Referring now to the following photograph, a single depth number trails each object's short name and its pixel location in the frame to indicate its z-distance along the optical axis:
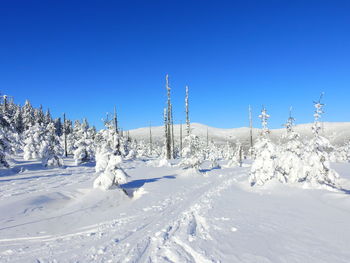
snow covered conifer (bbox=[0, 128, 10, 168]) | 20.40
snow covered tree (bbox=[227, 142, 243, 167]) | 38.10
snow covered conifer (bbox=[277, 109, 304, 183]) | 17.62
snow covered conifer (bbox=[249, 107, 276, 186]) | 17.38
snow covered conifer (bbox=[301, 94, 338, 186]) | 16.94
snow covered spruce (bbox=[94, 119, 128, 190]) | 13.23
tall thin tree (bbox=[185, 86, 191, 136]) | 25.40
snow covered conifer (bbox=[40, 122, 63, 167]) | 28.41
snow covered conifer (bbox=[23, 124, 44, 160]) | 36.33
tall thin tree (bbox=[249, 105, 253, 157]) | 44.53
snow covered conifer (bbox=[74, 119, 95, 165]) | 33.81
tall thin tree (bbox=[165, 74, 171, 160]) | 33.37
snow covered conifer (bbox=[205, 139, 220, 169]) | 33.50
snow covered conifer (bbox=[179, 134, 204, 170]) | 23.39
